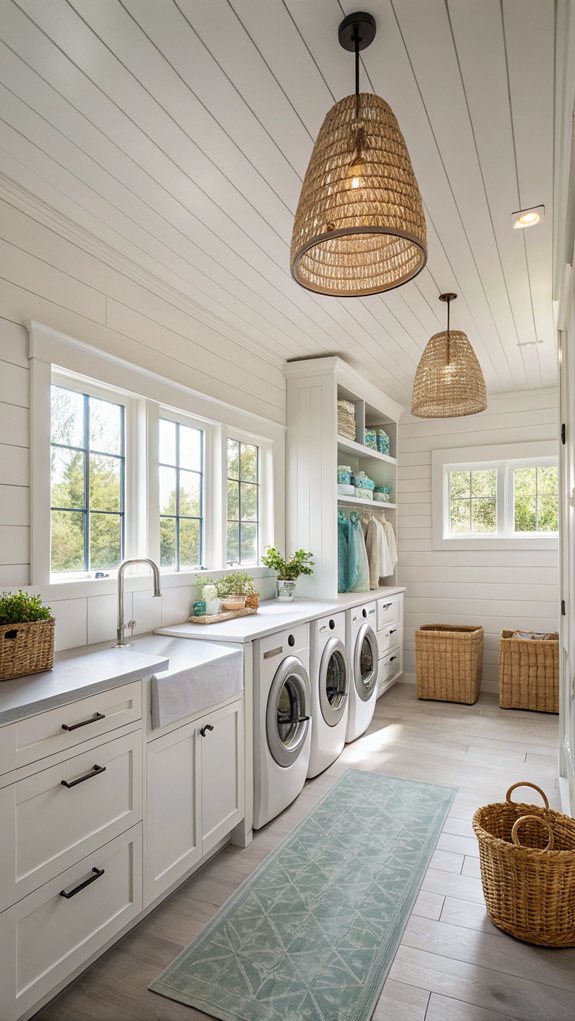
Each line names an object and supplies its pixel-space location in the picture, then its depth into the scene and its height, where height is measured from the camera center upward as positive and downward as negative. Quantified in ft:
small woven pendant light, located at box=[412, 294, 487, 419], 10.12 +2.61
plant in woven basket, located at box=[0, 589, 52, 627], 6.04 -0.90
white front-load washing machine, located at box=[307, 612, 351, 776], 10.53 -3.16
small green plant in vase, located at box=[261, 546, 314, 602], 12.59 -0.99
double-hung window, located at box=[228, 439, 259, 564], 12.05 +0.45
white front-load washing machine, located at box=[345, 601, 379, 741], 12.40 -3.20
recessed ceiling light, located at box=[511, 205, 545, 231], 7.43 +3.93
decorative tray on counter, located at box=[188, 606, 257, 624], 9.57 -1.56
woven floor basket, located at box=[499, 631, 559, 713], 14.62 -3.82
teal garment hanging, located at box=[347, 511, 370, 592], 14.61 -0.93
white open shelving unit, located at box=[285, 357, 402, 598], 13.12 +1.41
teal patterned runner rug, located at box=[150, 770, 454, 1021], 5.49 -4.46
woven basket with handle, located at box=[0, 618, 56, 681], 5.85 -1.28
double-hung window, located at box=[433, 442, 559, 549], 16.75 +0.75
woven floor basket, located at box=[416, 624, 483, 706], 15.48 -3.79
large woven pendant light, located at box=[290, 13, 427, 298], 4.51 +2.69
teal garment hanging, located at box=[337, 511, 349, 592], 14.71 -0.76
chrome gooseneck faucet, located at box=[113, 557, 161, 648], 7.80 -1.24
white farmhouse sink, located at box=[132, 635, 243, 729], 6.59 -1.86
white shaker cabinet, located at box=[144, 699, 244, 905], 6.57 -3.31
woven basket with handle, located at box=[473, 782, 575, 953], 6.16 -3.92
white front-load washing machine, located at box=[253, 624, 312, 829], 8.57 -3.09
